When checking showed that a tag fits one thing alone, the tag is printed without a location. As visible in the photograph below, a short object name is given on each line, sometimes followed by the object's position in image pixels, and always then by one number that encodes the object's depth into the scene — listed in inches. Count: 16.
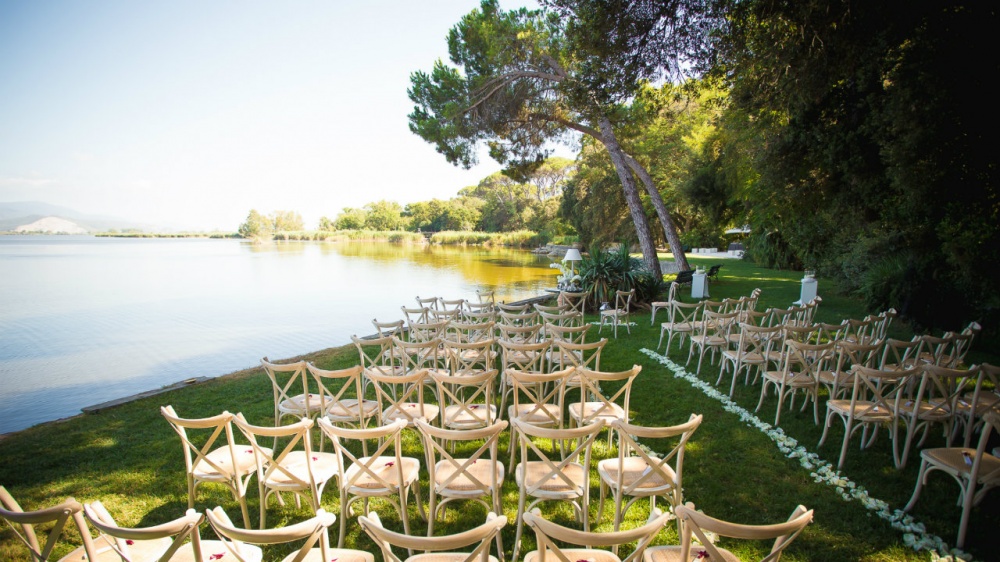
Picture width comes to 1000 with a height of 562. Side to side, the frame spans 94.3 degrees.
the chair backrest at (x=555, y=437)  104.7
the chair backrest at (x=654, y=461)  101.9
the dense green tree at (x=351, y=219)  3700.8
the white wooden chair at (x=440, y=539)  65.5
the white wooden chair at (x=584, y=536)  67.1
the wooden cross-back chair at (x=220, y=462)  115.6
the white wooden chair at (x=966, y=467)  117.7
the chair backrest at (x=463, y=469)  104.1
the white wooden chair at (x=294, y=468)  108.6
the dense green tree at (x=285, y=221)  3550.7
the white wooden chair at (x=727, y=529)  67.4
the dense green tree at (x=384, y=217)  3425.2
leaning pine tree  565.9
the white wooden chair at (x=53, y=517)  73.2
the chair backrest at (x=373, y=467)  108.7
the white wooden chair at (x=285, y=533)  69.6
